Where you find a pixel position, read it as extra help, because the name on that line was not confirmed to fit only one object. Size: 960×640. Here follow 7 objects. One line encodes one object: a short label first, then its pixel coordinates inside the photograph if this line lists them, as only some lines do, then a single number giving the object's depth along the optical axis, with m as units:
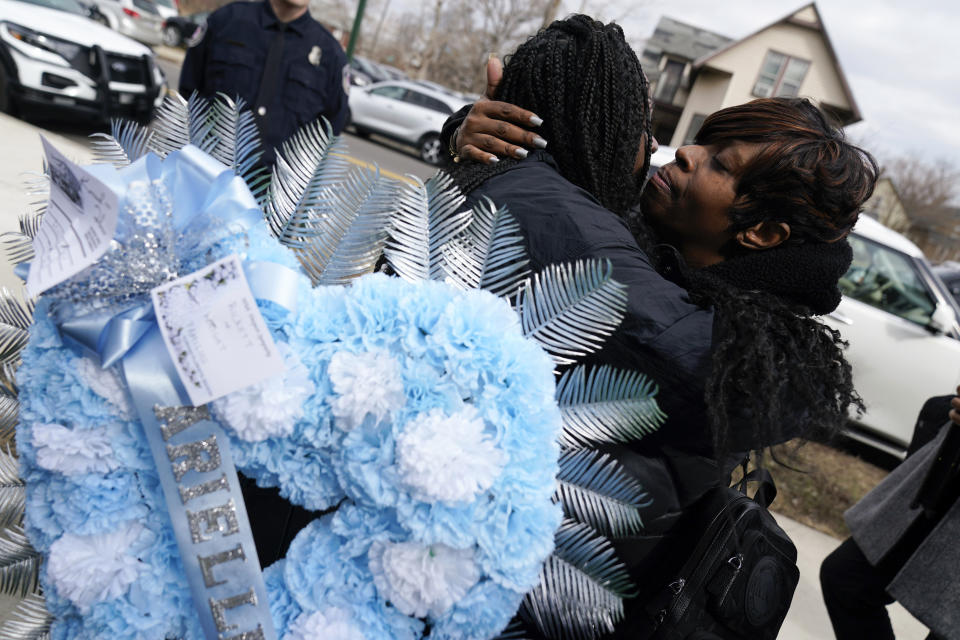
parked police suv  5.65
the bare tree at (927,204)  35.97
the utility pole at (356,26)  12.64
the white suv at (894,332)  4.98
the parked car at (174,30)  17.39
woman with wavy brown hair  1.02
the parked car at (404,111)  13.70
